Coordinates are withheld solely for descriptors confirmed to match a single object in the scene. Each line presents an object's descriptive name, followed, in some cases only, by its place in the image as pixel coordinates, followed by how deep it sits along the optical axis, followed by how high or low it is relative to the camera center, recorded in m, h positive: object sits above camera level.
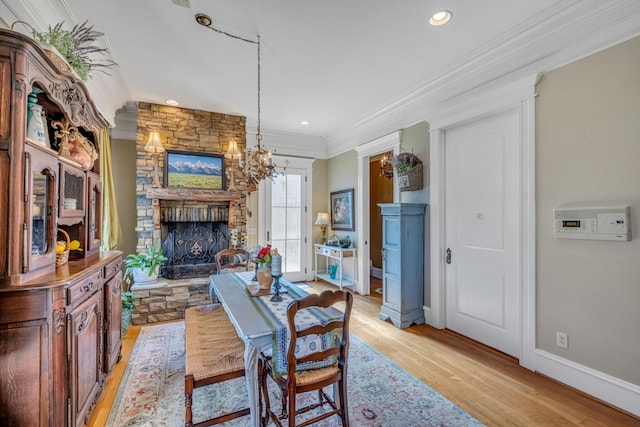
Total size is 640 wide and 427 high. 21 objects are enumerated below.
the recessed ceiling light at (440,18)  2.25 +1.59
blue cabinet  3.54 -0.62
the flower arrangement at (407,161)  3.71 +0.69
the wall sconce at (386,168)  4.37 +0.75
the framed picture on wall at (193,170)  4.26 +0.69
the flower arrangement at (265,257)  2.36 -0.35
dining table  1.64 -0.67
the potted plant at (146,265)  3.81 -0.68
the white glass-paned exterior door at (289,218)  5.53 -0.07
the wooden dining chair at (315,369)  1.56 -0.93
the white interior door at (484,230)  2.81 -0.18
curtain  3.93 +0.12
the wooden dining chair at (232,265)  3.37 -0.62
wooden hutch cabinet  1.35 -0.31
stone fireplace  3.92 +0.03
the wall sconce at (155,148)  3.91 +0.93
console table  5.02 -0.79
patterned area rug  1.96 -1.42
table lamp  5.69 -0.09
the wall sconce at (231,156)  4.10 +0.89
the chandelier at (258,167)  2.99 +0.50
